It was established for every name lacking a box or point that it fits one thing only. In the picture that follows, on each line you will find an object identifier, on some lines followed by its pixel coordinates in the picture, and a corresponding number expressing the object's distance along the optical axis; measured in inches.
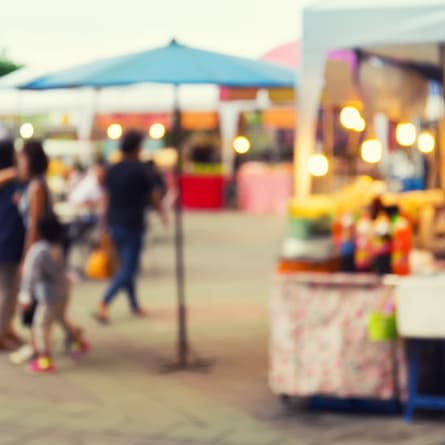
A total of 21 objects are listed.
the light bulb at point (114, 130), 863.7
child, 338.3
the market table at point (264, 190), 1084.5
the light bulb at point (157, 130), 825.5
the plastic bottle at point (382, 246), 299.0
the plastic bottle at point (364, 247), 301.0
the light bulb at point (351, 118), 416.5
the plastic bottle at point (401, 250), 298.5
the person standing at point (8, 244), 367.6
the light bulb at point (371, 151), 424.5
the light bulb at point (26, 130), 843.5
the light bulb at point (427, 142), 527.6
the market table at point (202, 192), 1133.1
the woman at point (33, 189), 357.7
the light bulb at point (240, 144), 930.4
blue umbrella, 327.3
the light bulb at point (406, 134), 486.9
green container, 281.1
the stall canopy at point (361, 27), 304.0
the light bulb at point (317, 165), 361.4
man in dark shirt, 426.9
